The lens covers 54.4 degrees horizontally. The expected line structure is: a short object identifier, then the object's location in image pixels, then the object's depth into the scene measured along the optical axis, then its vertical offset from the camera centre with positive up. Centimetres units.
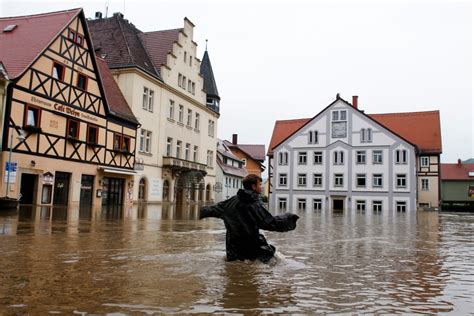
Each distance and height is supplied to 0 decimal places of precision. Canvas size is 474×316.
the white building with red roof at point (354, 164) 5166 +499
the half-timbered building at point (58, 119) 2338 +459
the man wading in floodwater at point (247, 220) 655 -24
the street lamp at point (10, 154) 2190 +204
